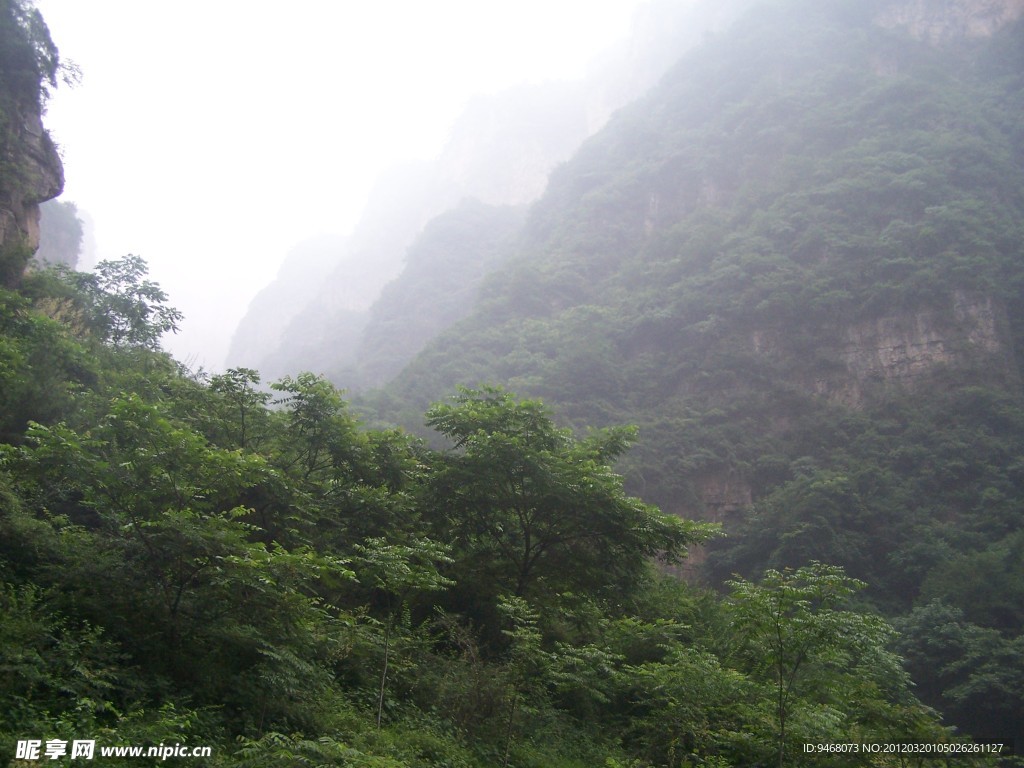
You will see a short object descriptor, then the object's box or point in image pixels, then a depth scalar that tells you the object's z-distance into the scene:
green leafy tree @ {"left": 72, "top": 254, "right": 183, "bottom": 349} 22.27
